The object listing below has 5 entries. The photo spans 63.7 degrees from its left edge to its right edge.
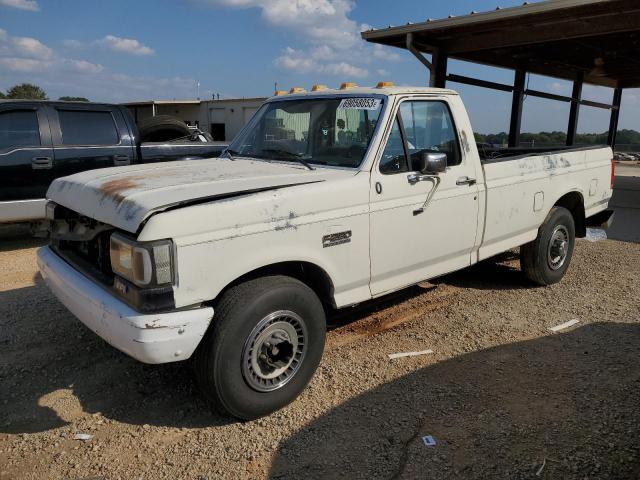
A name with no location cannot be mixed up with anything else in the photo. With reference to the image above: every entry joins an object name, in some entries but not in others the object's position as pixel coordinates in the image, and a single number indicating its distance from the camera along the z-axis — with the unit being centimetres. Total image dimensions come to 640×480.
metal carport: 843
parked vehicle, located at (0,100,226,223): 652
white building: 1753
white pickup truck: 267
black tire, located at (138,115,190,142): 903
